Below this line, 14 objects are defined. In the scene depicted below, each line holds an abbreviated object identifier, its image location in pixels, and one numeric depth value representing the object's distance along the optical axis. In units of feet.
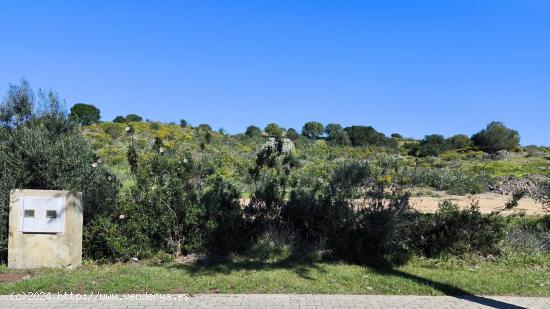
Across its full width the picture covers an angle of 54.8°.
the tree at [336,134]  132.41
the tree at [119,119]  181.37
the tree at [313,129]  199.06
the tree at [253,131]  161.72
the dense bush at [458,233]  29.50
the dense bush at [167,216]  27.89
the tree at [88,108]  161.42
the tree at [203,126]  162.61
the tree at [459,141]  191.31
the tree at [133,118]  187.32
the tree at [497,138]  180.65
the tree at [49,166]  27.96
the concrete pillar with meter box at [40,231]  26.55
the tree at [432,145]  166.12
